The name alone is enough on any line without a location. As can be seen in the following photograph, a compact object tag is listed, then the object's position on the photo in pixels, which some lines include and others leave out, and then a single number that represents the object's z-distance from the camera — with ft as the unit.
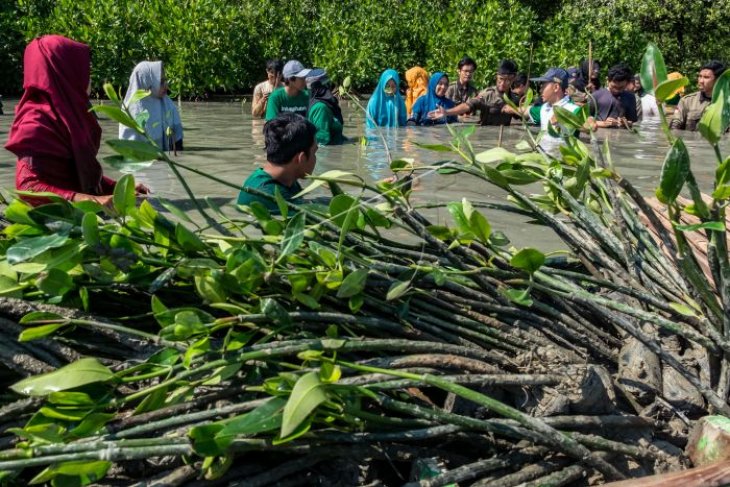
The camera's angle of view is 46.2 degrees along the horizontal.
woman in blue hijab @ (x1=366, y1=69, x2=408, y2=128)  36.80
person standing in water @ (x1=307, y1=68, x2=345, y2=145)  29.27
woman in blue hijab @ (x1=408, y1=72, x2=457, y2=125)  39.63
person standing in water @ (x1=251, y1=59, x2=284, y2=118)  33.42
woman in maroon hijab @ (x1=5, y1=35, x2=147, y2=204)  13.25
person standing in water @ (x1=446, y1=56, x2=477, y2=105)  40.68
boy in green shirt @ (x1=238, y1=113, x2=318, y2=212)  12.39
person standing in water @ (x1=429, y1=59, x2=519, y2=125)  39.23
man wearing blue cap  27.38
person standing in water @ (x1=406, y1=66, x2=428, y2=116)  41.78
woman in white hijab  23.48
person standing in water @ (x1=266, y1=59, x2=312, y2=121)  28.22
